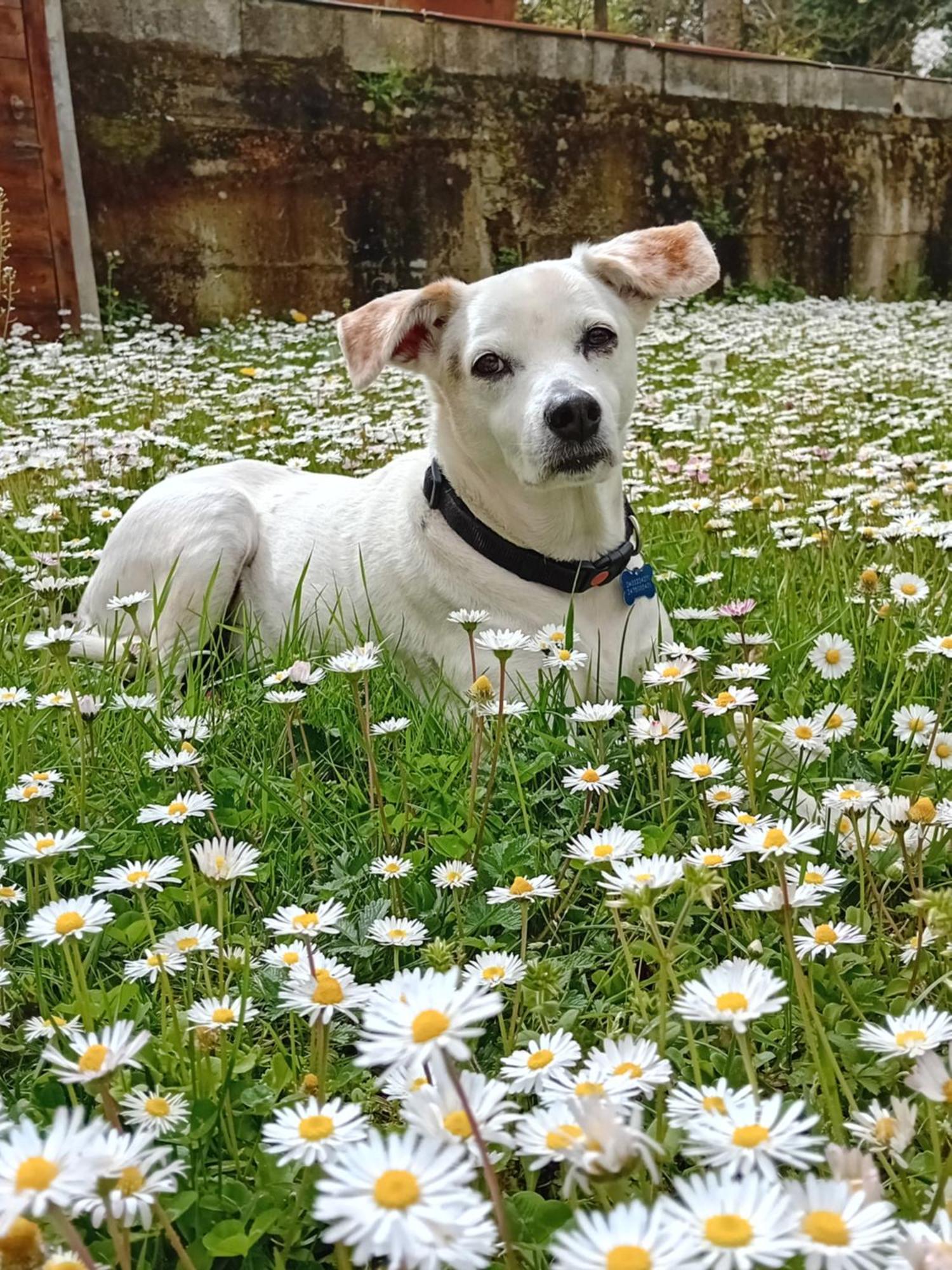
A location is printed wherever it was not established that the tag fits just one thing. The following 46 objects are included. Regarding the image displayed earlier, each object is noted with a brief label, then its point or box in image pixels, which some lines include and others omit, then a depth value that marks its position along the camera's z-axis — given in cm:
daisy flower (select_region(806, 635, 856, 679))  48
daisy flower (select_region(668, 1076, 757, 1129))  21
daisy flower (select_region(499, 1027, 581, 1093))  24
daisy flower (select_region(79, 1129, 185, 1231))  18
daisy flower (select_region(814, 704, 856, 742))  44
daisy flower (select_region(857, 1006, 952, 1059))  24
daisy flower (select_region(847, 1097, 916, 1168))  23
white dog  65
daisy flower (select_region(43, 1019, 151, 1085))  21
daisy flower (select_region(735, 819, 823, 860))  29
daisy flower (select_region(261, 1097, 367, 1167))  21
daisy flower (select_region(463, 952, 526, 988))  32
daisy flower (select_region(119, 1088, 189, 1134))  27
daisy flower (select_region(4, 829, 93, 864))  34
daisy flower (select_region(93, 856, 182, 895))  34
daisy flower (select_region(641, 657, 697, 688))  46
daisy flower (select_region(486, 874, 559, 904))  35
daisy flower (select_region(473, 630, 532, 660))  42
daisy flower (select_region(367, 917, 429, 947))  35
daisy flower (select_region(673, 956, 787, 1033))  22
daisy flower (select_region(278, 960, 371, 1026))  26
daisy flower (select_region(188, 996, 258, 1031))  31
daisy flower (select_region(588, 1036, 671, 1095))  23
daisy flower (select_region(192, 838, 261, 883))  32
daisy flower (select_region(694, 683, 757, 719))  41
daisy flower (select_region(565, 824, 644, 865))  33
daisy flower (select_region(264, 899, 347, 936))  31
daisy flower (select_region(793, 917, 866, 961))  32
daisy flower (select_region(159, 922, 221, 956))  34
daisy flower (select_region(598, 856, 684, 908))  26
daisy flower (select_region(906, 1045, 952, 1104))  20
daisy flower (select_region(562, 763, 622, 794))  41
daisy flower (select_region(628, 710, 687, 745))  44
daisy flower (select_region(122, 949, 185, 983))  34
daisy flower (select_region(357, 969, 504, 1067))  17
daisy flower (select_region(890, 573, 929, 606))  53
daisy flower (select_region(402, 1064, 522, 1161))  19
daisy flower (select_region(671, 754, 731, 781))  40
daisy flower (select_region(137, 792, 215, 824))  39
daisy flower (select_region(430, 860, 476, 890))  39
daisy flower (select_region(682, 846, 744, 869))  34
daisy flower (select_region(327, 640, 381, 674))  43
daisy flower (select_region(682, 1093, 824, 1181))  18
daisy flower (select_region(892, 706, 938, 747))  45
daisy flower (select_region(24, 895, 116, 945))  29
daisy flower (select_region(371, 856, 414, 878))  40
